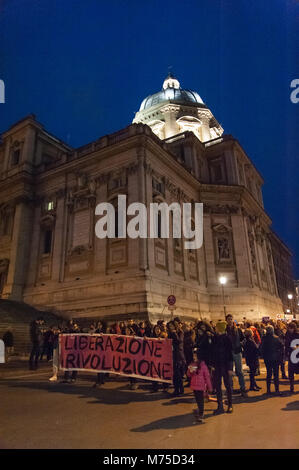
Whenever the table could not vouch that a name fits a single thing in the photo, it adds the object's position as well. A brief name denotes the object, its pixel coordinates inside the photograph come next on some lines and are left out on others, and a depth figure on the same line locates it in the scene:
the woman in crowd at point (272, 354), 9.21
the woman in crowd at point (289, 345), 9.34
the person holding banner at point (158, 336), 9.89
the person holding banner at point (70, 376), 11.27
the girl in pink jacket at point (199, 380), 6.56
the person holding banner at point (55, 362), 11.45
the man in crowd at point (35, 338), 12.92
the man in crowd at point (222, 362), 7.19
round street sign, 15.88
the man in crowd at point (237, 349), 9.30
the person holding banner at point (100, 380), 10.53
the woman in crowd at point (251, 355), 9.99
